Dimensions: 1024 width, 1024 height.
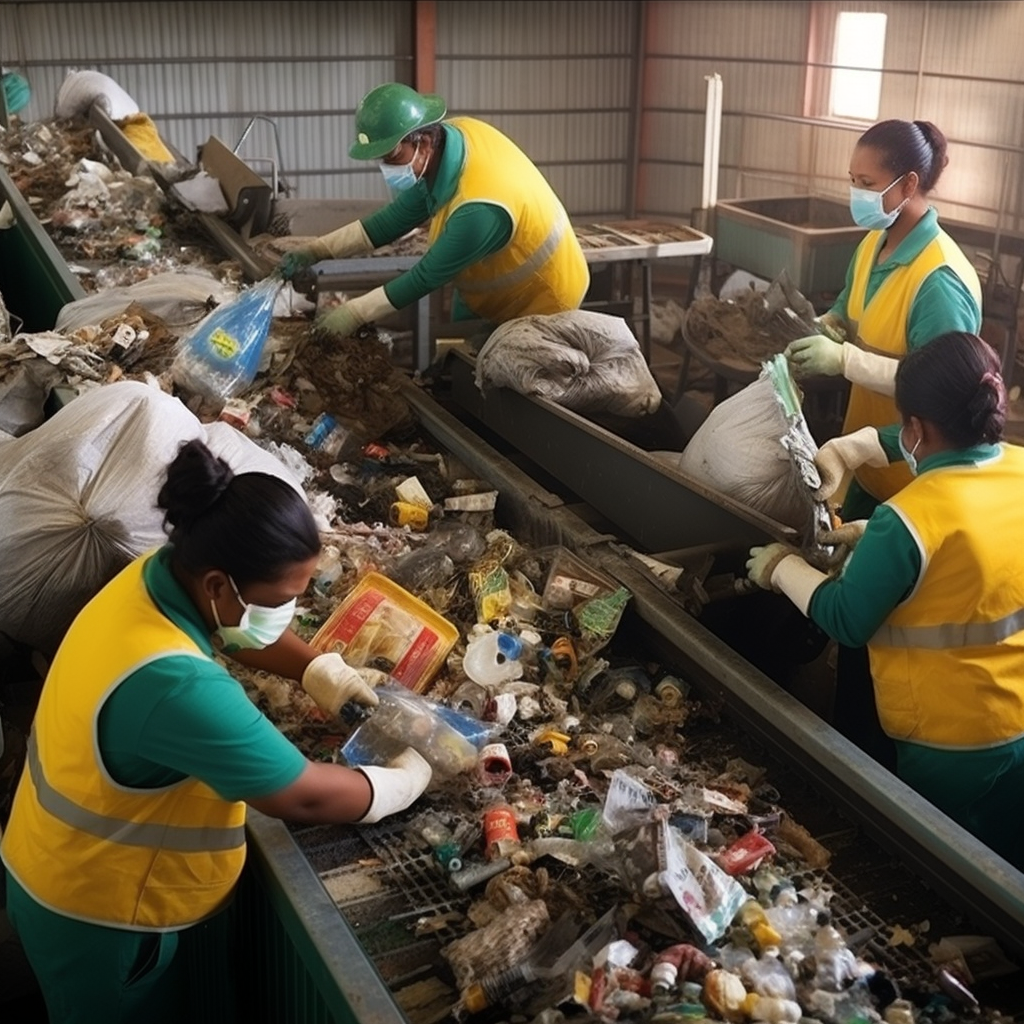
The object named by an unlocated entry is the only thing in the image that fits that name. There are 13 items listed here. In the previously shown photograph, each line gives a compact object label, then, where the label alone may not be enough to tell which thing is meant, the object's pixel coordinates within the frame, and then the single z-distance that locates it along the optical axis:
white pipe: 7.73
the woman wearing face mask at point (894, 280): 3.27
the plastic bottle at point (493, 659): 2.63
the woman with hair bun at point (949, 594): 2.25
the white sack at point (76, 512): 2.66
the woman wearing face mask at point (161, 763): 1.73
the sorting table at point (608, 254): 5.36
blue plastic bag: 3.68
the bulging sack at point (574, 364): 3.79
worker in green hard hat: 3.78
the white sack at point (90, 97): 7.10
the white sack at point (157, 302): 4.03
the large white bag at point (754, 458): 2.93
